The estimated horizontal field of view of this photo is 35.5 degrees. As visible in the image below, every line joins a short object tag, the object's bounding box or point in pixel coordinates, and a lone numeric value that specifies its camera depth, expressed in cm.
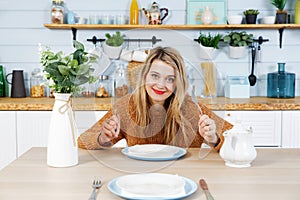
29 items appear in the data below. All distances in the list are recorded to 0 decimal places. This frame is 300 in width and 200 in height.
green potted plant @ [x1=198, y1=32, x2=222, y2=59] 332
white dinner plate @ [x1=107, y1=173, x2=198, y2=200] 123
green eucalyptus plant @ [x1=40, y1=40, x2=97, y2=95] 152
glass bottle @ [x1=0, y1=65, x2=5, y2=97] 342
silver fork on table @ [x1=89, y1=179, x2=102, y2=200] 122
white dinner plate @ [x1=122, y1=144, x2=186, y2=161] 162
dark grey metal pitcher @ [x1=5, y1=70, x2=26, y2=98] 336
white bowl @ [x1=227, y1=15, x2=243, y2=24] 333
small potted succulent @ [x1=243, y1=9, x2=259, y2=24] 334
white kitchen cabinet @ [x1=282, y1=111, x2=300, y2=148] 300
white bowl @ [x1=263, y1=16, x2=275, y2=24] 332
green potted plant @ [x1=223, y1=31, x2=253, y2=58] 337
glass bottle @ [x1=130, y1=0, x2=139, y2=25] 337
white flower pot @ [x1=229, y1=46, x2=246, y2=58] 339
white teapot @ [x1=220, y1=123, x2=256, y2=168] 153
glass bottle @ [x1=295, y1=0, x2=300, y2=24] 335
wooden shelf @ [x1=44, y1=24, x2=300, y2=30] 329
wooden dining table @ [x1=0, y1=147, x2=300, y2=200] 125
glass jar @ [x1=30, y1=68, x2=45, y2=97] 342
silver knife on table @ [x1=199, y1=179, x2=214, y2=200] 121
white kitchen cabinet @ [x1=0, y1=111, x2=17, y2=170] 300
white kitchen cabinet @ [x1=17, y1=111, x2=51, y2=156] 301
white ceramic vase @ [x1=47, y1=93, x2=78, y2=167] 153
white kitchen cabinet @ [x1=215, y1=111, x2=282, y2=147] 301
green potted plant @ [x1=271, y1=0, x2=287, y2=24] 333
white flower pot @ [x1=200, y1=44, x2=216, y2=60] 326
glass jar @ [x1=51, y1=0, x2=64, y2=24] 334
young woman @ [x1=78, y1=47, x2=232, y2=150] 153
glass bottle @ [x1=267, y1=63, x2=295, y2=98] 331
